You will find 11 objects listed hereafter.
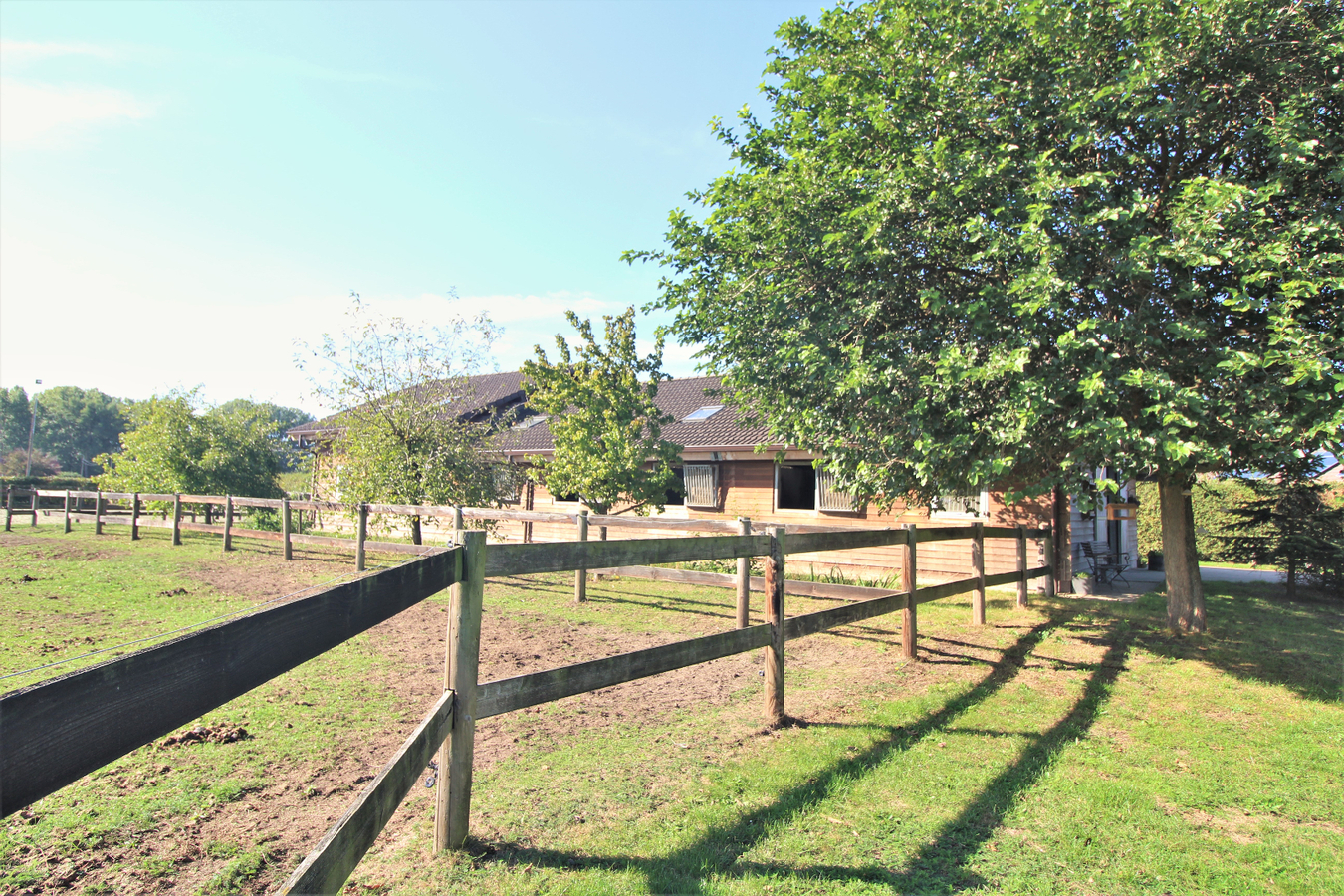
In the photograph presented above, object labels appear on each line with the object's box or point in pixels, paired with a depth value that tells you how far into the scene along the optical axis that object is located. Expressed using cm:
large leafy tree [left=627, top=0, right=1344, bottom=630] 627
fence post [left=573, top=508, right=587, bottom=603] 1028
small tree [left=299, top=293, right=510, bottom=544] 1491
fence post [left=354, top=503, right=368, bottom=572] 1252
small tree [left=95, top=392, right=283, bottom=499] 2214
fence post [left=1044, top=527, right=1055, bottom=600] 1167
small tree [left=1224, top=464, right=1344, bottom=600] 1246
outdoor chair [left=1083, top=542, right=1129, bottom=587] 1412
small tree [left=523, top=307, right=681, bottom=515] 1434
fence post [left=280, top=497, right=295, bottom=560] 1426
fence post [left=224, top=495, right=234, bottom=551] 1535
